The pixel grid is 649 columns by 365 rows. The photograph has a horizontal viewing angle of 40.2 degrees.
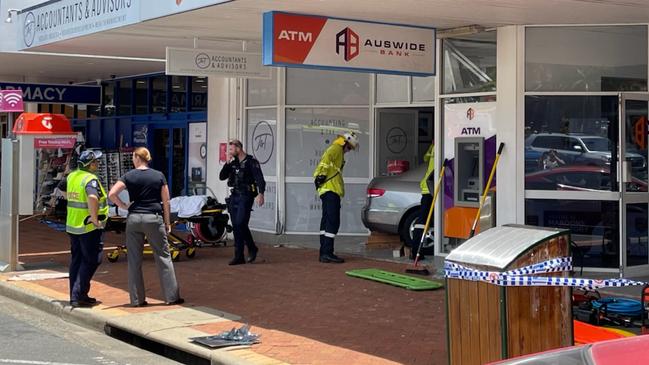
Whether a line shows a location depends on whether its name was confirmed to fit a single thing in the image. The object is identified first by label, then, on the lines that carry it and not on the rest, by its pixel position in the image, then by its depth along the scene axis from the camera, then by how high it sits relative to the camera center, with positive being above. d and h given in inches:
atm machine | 452.8 +0.5
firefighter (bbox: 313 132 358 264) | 496.4 +0.2
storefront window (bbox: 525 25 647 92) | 427.5 +61.8
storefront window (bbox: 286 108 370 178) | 599.2 +32.9
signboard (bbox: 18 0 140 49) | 466.3 +94.6
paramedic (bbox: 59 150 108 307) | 379.9 -16.9
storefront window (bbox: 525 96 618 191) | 425.7 +21.0
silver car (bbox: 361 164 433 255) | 526.6 -12.1
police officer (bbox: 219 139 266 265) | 494.9 -1.8
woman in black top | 379.6 -16.2
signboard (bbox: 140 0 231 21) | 394.3 +83.4
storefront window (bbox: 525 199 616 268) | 425.4 -18.4
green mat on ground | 414.5 -46.3
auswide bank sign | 385.1 +64.2
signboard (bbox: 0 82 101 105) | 800.9 +84.1
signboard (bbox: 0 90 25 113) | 525.0 +48.7
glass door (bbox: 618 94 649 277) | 419.5 +0.4
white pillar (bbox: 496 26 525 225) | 433.4 +29.4
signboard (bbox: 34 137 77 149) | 714.6 +32.2
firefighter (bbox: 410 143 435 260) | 493.0 -11.9
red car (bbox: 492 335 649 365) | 117.0 -23.2
